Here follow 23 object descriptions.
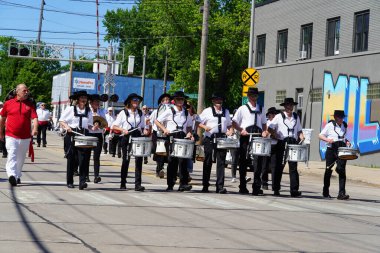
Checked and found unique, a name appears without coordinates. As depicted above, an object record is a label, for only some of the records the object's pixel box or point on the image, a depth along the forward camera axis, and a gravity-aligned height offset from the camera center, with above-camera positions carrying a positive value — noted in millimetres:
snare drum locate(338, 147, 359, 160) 17047 -67
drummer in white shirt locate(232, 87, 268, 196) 16562 +357
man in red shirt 15883 +74
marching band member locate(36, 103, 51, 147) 33469 +677
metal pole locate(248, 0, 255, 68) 37875 +5122
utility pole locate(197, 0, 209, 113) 33344 +3020
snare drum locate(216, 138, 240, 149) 16188 -1
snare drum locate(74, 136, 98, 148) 15703 -119
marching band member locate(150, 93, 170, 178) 19267 +269
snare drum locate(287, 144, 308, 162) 16844 -129
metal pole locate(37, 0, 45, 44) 67725 +9682
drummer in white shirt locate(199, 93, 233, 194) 16391 +212
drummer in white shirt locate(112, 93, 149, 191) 16484 +245
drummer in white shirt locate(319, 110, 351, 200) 17312 +85
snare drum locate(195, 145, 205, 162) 20344 -265
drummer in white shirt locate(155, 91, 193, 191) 16469 +278
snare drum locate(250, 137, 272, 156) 16406 -35
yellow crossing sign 34031 +2767
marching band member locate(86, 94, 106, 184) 17688 +101
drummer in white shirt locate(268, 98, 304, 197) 17016 +214
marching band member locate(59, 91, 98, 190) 15961 +125
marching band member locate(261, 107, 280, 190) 17312 -296
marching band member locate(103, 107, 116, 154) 28348 +720
